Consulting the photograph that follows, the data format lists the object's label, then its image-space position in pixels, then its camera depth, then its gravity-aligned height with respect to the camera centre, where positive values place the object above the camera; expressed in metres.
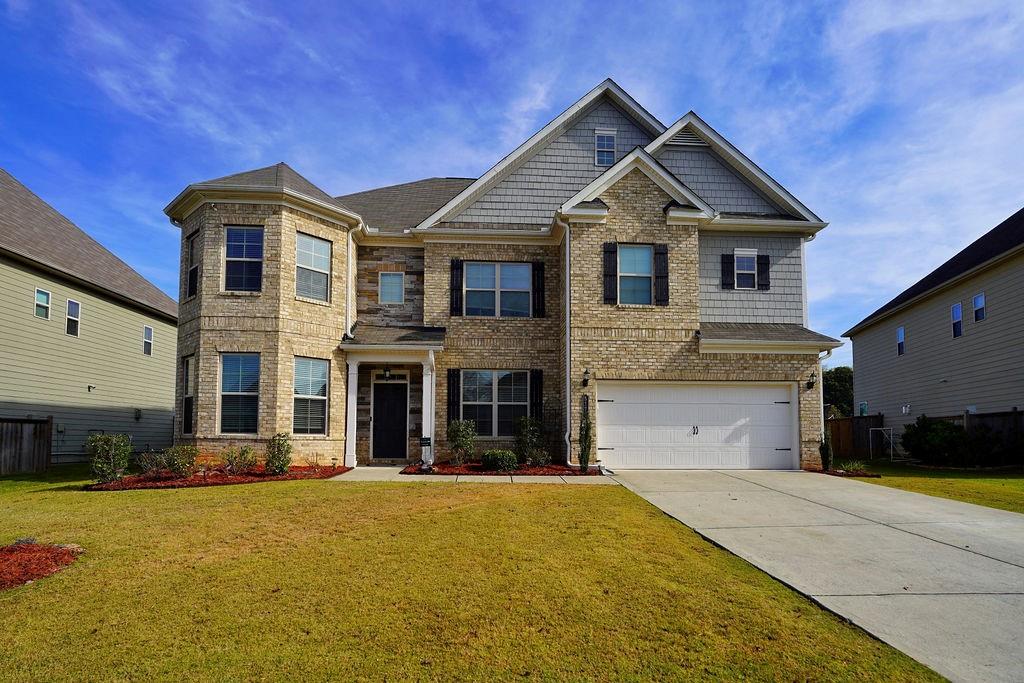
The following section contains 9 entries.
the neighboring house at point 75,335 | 16.84 +1.77
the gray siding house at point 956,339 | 18.20 +1.83
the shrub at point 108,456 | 12.39 -1.25
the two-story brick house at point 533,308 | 14.68 +2.13
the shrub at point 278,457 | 13.62 -1.36
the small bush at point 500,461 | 14.57 -1.54
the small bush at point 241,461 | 13.66 -1.46
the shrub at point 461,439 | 15.45 -1.11
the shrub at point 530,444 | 15.17 -1.21
